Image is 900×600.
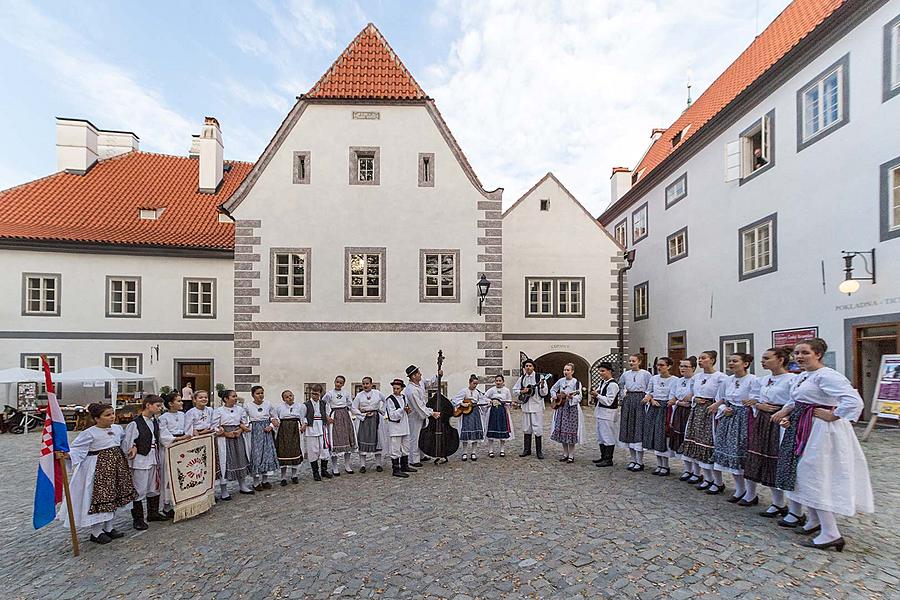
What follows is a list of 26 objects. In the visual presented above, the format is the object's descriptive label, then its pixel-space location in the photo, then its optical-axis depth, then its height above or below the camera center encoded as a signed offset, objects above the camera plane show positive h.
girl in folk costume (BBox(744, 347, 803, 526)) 6.11 -1.42
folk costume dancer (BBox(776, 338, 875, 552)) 5.23 -1.43
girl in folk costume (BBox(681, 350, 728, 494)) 7.44 -1.62
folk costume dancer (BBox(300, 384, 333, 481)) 9.12 -2.04
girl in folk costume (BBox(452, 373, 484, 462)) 10.48 -2.10
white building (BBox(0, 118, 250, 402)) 19.73 +0.92
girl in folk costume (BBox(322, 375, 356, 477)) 9.50 -2.00
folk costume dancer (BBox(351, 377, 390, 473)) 9.70 -2.03
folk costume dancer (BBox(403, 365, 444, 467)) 9.79 -1.75
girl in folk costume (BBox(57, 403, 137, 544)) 6.14 -1.87
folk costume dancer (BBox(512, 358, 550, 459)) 10.52 -1.92
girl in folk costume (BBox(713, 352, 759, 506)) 6.85 -1.48
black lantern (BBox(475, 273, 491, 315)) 16.47 +0.54
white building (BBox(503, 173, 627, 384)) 21.34 +0.88
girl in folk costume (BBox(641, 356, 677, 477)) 8.60 -1.70
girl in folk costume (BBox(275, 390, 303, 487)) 8.79 -2.02
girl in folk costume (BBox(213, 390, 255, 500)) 8.00 -1.94
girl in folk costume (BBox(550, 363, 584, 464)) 9.89 -1.97
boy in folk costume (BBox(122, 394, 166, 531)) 6.65 -1.69
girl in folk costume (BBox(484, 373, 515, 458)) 10.70 -2.09
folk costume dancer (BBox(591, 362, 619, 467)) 9.51 -1.89
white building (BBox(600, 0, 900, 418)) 11.48 +2.75
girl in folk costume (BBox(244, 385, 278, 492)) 8.45 -2.01
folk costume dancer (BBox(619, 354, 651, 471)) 9.04 -1.74
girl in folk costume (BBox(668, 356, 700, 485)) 8.12 -1.55
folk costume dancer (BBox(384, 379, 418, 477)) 9.48 -2.07
